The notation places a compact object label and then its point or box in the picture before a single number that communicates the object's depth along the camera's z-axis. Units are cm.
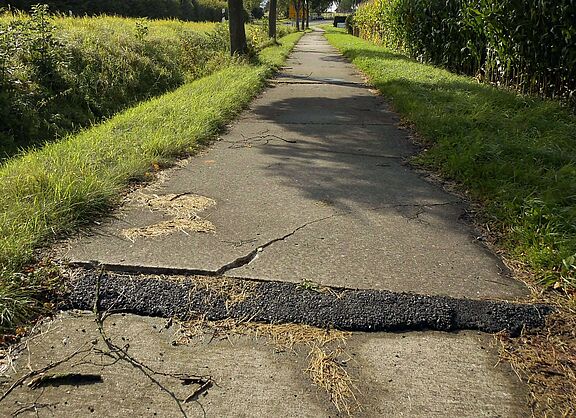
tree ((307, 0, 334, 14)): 6091
